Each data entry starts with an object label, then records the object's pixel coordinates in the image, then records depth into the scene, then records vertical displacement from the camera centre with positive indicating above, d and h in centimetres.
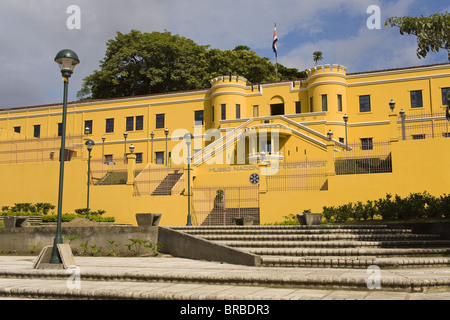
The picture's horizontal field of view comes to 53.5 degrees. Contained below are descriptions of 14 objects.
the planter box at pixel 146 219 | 1606 -35
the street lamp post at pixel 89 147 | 2527 +359
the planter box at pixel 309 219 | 1585 -37
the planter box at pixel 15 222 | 1734 -46
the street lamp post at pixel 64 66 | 1207 +392
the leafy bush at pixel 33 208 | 2672 +12
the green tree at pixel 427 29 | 1262 +509
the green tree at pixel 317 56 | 6525 +2222
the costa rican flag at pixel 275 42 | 4411 +1641
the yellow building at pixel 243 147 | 2173 +420
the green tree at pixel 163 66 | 5003 +1631
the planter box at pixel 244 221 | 1798 -49
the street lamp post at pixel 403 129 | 2193 +387
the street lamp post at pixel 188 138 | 2195 +353
